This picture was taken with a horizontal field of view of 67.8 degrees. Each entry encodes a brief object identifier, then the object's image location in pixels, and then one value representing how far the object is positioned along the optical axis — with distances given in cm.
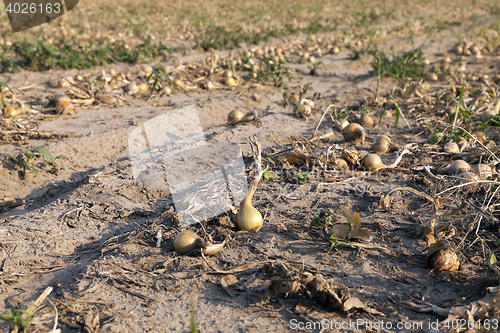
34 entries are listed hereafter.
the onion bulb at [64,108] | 478
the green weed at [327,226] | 245
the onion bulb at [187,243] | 240
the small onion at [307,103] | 512
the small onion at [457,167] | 327
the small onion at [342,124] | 442
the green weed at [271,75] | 606
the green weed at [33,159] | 350
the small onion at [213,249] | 236
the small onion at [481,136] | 394
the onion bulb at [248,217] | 259
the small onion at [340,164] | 341
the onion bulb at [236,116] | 458
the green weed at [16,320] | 179
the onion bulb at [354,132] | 407
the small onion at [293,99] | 528
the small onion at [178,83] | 564
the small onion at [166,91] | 550
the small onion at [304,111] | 488
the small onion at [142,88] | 557
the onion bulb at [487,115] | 441
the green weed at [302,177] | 331
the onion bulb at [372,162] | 344
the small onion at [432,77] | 628
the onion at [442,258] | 225
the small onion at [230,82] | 591
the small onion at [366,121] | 463
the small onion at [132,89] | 552
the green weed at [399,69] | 606
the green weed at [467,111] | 469
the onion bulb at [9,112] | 444
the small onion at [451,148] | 374
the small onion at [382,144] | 390
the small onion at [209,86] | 574
